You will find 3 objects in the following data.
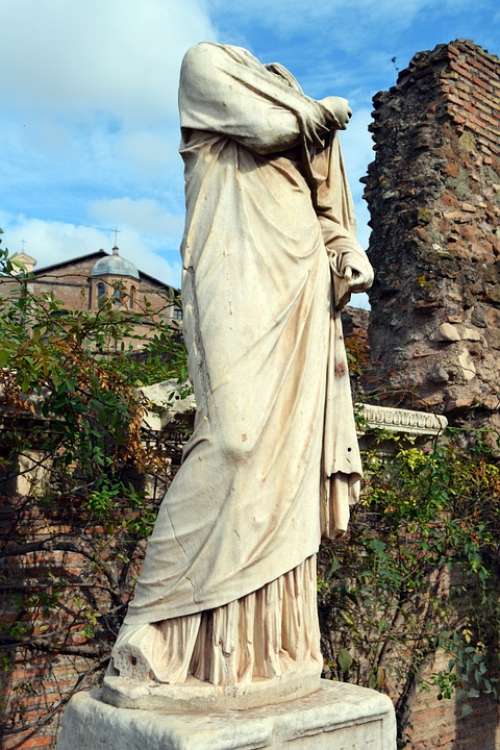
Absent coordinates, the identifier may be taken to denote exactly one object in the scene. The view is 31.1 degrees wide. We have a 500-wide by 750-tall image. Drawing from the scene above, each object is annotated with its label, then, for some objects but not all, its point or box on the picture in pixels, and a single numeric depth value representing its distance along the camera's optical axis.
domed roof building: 36.66
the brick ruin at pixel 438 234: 7.19
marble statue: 2.60
